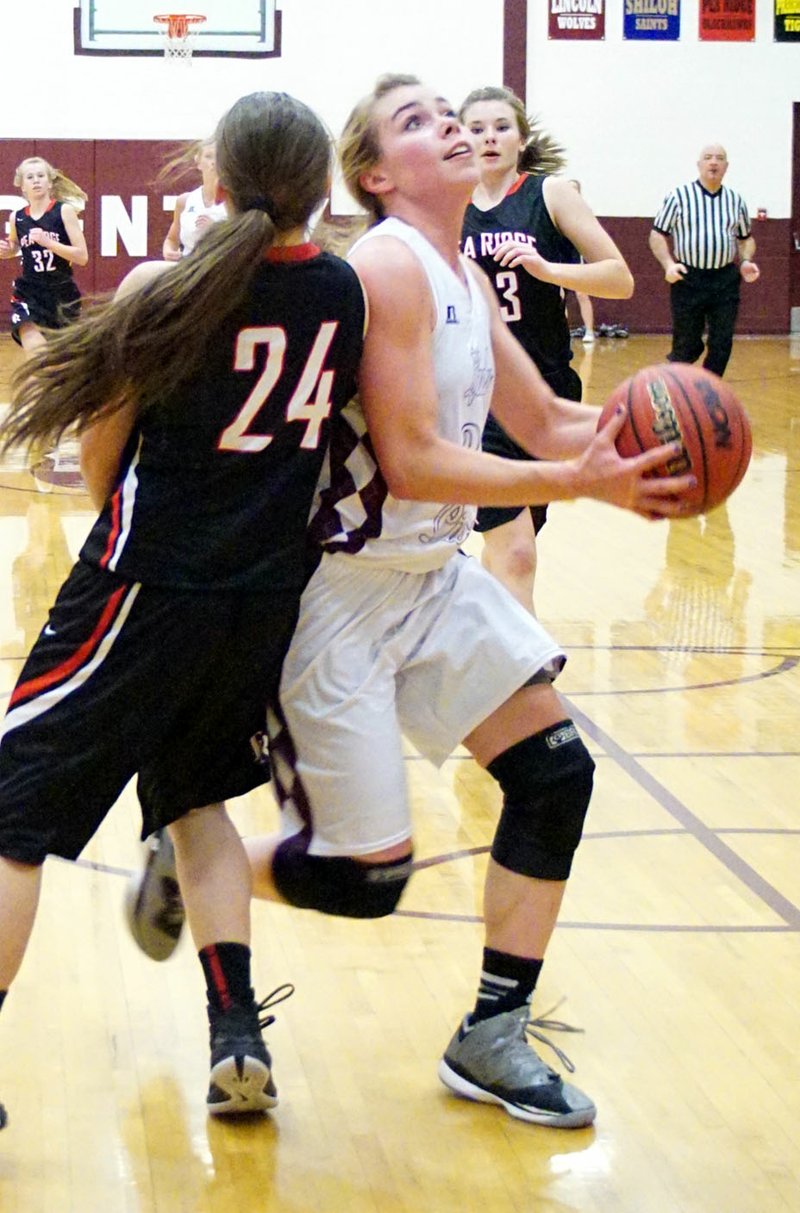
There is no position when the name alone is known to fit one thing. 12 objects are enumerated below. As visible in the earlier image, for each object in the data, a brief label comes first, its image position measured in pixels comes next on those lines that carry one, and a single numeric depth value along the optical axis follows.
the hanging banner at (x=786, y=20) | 18.89
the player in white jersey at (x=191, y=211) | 9.91
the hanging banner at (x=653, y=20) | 18.81
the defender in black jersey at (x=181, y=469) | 2.47
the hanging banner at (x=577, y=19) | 18.80
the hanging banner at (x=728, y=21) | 18.86
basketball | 2.56
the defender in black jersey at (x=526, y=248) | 5.23
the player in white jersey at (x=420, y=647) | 2.63
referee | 12.76
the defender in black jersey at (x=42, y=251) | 11.56
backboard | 18.11
